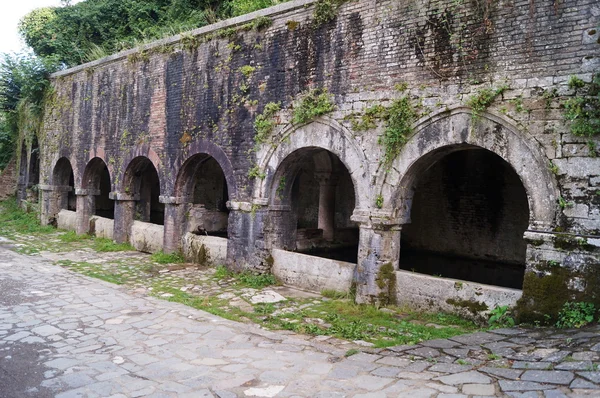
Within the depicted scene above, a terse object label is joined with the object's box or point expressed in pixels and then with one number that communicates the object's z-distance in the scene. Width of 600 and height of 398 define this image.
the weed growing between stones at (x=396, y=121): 6.93
